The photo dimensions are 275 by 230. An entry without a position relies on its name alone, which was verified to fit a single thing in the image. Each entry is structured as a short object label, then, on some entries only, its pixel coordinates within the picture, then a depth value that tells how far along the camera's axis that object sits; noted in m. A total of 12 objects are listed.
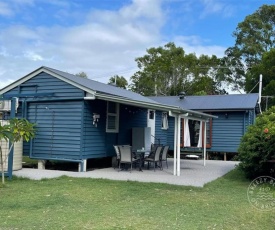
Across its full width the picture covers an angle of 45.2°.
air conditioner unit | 11.07
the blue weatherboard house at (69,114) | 9.97
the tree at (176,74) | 34.25
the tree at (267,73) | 25.12
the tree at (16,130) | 7.57
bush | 8.37
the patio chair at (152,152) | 10.50
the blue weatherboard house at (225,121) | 15.27
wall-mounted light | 10.45
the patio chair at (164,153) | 10.77
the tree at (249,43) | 33.02
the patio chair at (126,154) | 9.98
